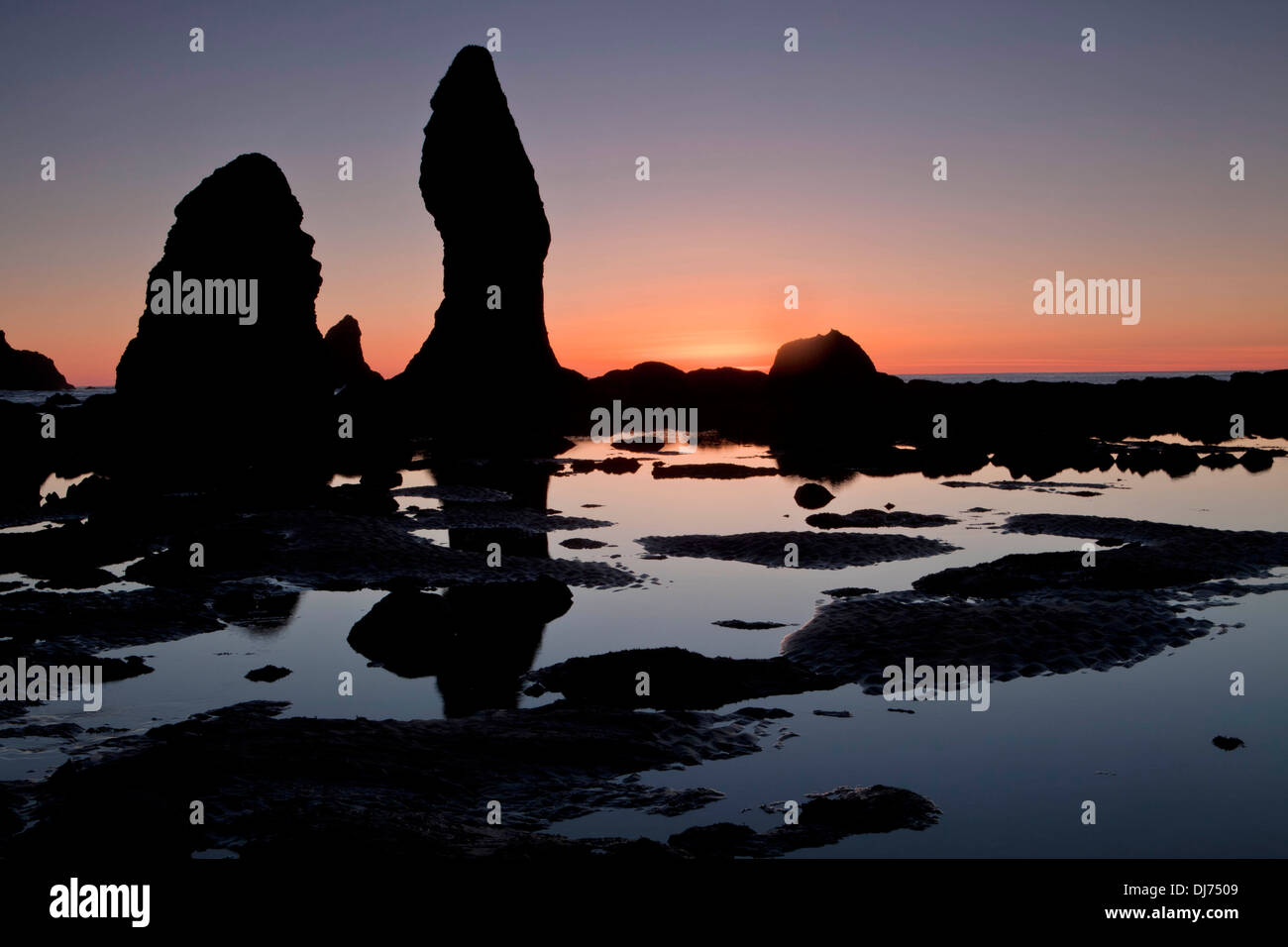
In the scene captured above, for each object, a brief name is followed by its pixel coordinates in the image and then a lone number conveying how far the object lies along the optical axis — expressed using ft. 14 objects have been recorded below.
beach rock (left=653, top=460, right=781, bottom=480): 180.65
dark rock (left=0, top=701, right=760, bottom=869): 30.99
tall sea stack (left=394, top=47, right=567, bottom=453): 330.54
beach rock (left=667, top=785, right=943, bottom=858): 34.09
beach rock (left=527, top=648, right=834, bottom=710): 52.34
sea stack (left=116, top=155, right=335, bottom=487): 254.27
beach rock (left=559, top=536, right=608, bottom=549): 104.94
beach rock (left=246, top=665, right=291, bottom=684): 56.08
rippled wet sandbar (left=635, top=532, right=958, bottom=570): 95.81
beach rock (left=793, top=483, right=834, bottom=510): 135.54
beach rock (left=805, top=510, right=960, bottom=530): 116.88
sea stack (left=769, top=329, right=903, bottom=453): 367.66
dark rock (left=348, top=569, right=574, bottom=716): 55.21
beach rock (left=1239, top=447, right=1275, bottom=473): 183.83
